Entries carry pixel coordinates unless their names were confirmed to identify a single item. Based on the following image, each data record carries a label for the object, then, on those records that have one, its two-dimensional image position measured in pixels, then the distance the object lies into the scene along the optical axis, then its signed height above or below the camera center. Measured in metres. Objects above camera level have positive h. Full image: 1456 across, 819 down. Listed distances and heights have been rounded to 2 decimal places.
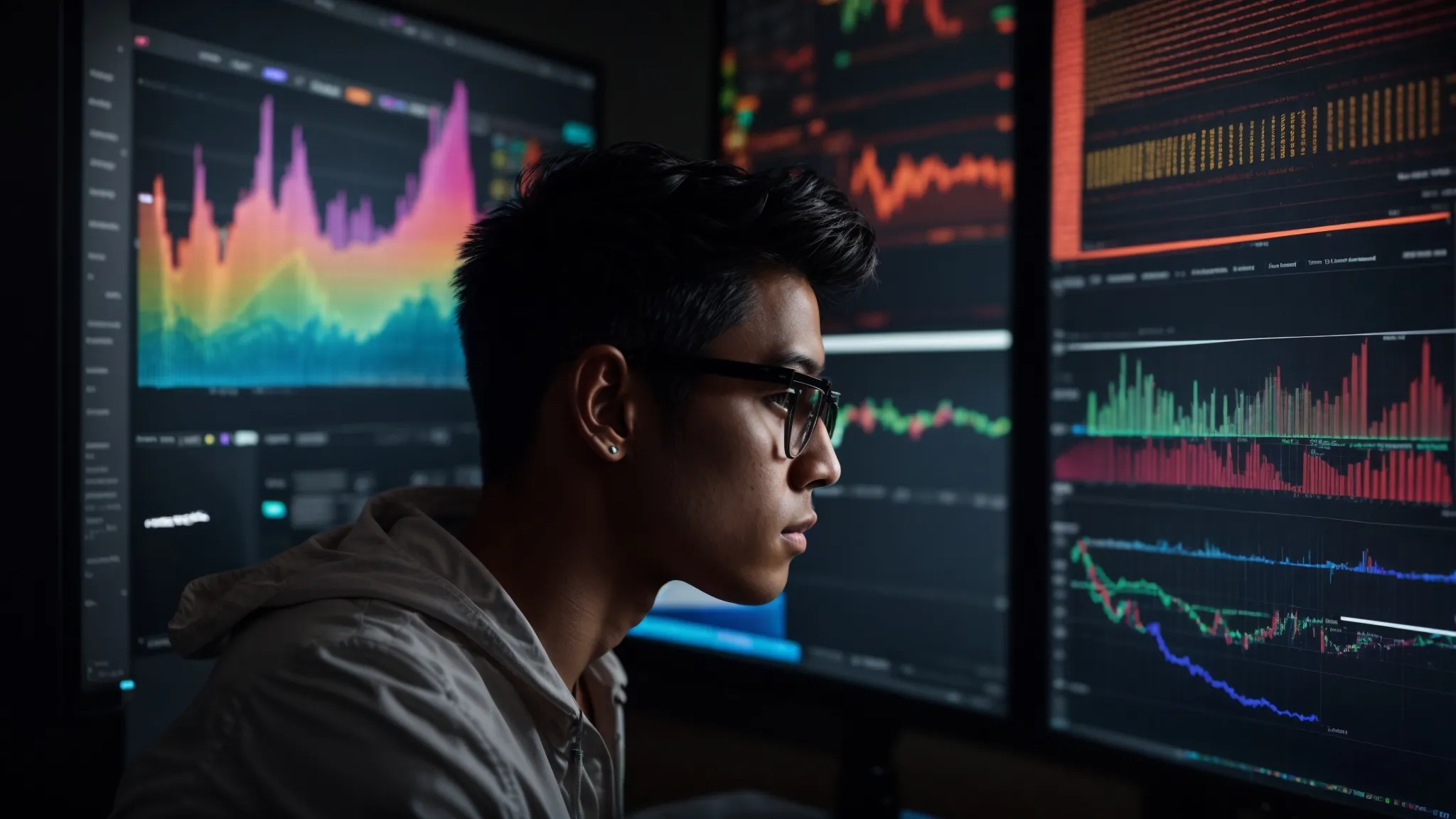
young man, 0.82 -0.05
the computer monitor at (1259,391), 0.80 +0.02
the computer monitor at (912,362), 1.17 +0.06
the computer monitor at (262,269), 1.06 +0.16
